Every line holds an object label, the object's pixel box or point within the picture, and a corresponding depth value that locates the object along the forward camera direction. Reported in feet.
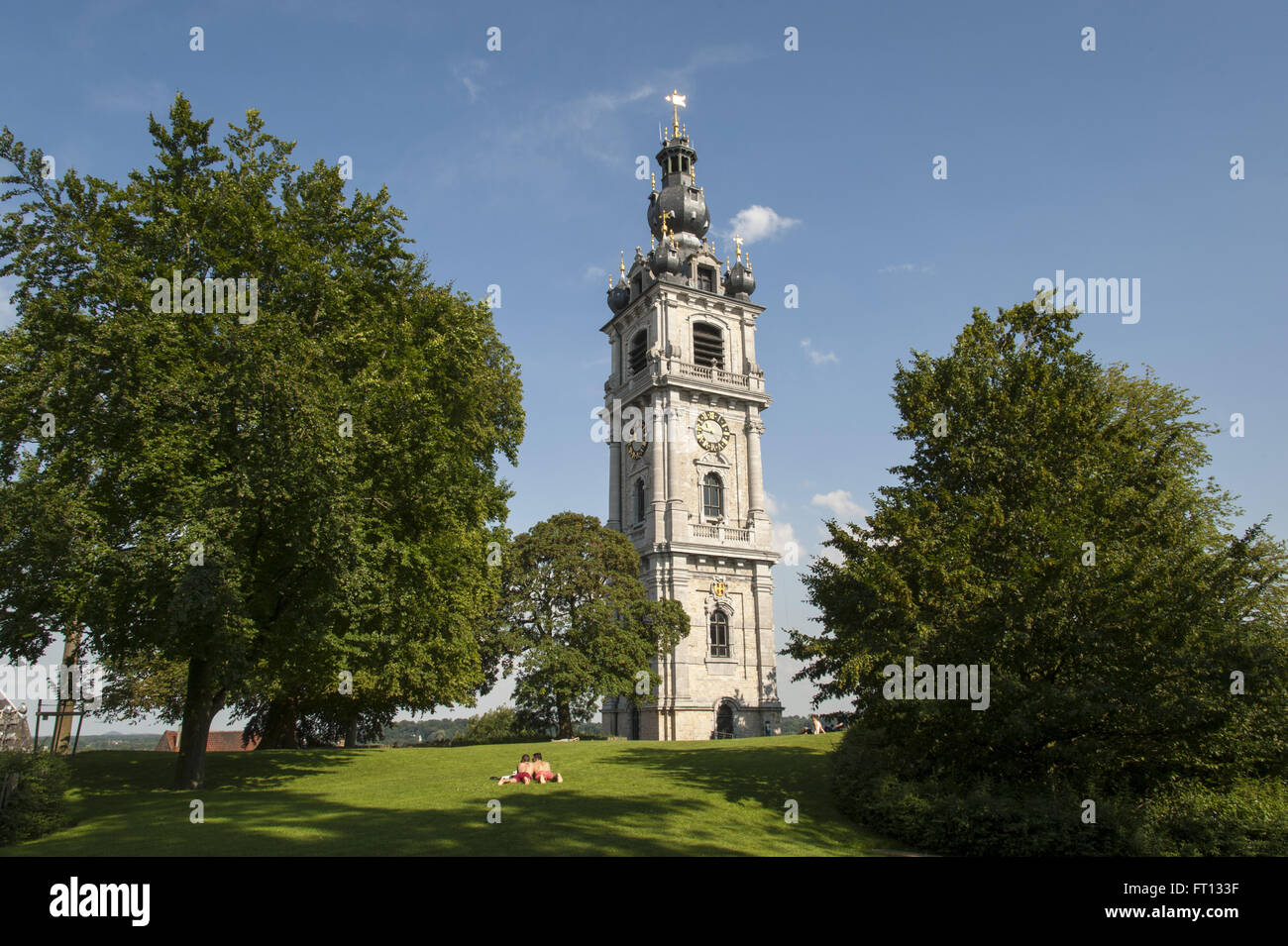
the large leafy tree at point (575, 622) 136.87
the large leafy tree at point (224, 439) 53.83
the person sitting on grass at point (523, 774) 60.90
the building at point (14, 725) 100.30
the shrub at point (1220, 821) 45.34
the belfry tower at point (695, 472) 173.17
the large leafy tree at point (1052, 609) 49.67
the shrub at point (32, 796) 45.68
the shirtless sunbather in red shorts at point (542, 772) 61.72
